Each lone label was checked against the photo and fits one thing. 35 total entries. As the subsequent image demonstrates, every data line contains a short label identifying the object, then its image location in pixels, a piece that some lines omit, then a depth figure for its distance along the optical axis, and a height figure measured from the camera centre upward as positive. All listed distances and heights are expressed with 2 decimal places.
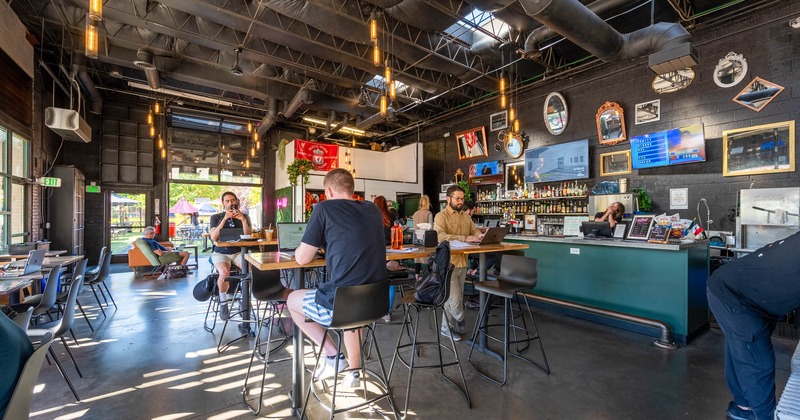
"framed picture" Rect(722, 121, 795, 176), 4.88 +0.88
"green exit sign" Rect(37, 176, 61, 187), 6.96 +0.59
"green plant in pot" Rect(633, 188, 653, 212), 6.17 +0.14
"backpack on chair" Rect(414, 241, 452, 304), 2.63 -0.55
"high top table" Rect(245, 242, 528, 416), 2.37 -0.50
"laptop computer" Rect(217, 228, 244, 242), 4.52 -0.33
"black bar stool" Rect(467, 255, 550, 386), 3.02 -0.70
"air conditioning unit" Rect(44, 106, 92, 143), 6.74 +1.75
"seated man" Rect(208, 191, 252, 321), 4.47 -0.30
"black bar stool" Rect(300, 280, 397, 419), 2.06 -0.59
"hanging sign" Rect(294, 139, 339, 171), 10.29 +1.72
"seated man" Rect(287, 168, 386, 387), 2.21 -0.24
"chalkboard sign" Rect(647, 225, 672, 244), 3.82 -0.28
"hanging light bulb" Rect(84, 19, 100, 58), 3.03 +1.51
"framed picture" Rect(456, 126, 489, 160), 9.59 +1.89
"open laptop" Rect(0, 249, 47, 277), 3.42 -0.58
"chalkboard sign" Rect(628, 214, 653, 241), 4.05 -0.22
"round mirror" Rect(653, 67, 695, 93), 5.86 +2.24
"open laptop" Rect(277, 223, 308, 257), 3.42 -0.26
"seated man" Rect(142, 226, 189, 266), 7.78 -0.86
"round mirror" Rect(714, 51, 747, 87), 5.31 +2.18
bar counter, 3.71 -0.84
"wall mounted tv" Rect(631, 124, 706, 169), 5.66 +1.06
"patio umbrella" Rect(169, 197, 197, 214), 11.62 +0.10
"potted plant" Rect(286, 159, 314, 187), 7.29 +0.89
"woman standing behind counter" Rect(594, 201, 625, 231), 5.74 -0.05
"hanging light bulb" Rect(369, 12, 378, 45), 3.98 +2.07
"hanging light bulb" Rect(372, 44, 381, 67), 4.14 +1.87
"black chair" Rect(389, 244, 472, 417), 2.64 -0.68
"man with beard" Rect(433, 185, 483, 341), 3.86 -0.30
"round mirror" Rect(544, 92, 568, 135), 7.65 +2.17
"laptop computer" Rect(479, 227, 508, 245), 3.57 -0.28
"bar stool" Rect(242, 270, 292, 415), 3.04 -0.74
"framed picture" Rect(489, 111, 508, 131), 9.02 +2.36
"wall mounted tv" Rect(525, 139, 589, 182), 7.21 +1.05
